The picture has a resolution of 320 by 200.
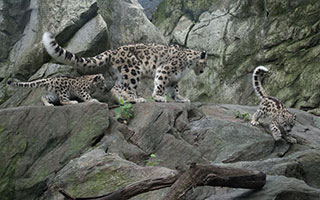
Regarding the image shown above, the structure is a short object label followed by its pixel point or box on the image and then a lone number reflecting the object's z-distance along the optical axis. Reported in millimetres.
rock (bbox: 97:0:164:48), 27937
